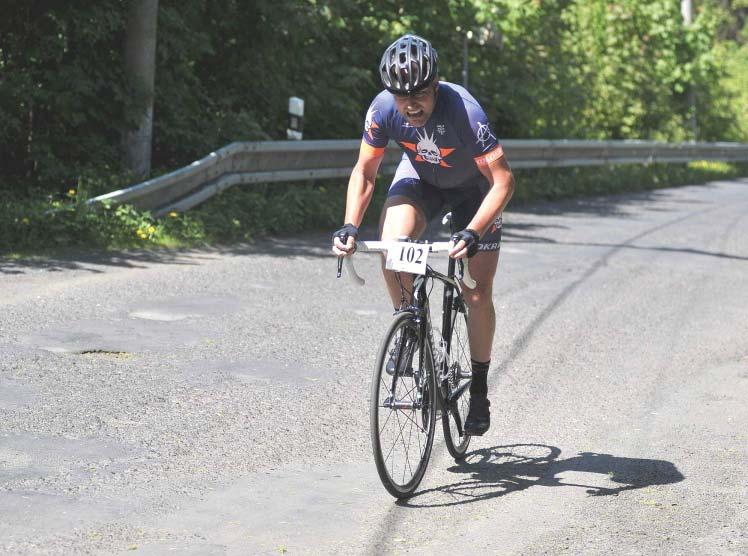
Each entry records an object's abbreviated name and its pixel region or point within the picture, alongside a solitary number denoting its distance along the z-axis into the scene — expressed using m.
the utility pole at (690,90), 30.25
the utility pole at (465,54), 18.35
